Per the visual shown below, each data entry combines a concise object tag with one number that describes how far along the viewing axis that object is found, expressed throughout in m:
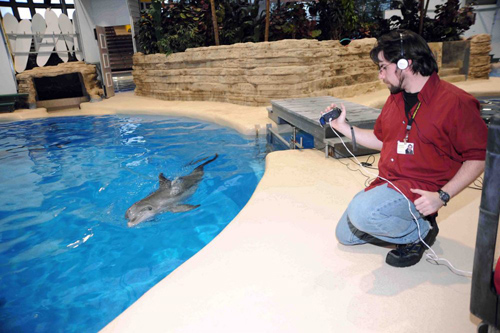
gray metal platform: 4.34
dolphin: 3.83
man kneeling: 1.78
